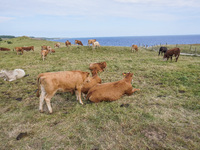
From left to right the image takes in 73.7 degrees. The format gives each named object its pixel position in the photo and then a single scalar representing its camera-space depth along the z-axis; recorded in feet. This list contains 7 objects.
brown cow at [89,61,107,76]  36.05
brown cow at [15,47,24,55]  69.00
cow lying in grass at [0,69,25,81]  30.22
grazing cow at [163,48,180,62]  50.78
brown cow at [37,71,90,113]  16.35
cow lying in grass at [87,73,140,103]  18.88
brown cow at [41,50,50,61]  55.73
